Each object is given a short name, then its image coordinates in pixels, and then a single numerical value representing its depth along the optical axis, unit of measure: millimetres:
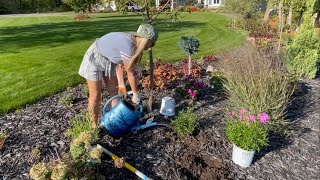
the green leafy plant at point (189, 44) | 4448
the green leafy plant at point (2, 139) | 2555
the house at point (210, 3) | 31412
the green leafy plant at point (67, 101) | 3555
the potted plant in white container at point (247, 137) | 2491
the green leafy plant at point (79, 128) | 2588
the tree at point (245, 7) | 13703
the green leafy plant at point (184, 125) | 2830
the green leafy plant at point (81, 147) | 2015
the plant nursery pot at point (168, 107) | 3232
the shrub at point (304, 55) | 5179
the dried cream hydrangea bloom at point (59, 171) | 1713
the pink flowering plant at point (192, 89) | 3729
